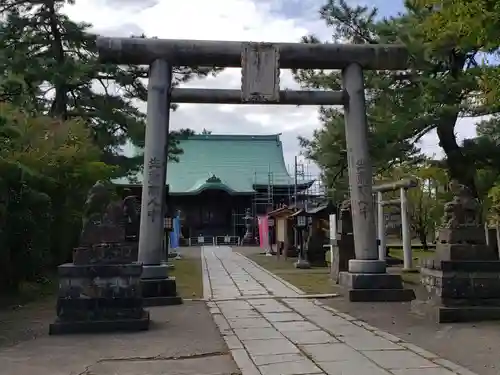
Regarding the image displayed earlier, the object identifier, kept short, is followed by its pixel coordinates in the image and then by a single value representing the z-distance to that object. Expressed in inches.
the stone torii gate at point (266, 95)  427.8
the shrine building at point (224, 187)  1525.8
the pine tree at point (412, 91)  435.5
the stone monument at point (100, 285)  303.4
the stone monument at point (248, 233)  1505.9
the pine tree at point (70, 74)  584.1
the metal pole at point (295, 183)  1421.4
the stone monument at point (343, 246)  572.1
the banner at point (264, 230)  1188.5
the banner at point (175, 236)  1095.6
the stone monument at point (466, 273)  314.5
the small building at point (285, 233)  975.0
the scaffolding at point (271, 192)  1526.2
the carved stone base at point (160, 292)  408.2
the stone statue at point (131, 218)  596.1
